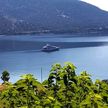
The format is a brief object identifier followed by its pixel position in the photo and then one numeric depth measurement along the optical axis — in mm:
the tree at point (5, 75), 35862
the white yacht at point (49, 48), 178650
